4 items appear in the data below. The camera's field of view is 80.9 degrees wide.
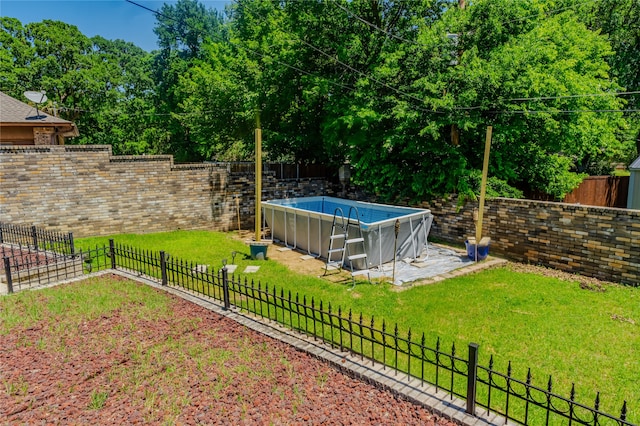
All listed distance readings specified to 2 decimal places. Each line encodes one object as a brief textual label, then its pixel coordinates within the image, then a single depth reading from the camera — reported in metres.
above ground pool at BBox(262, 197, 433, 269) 9.58
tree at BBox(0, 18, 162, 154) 21.66
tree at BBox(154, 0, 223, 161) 26.08
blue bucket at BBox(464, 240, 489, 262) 10.04
